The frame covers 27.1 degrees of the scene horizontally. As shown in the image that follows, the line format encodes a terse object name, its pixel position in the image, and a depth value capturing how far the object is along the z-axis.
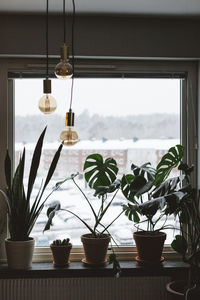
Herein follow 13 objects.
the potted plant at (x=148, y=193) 3.20
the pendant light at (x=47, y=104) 2.16
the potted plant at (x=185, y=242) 2.89
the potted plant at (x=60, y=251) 3.26
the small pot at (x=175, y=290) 2.96
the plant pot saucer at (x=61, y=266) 3.29
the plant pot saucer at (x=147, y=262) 3.29
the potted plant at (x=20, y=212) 3.16
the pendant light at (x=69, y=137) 2.35
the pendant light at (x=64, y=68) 2.00
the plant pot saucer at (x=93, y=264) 3.28
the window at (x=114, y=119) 3.53
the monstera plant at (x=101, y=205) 3.24
